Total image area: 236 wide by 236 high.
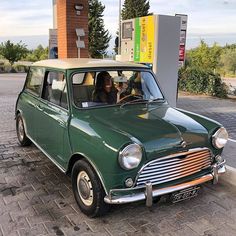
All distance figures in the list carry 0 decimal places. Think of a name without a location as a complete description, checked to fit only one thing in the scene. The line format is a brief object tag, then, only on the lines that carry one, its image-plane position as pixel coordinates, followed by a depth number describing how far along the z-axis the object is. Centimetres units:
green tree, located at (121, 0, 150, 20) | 3398
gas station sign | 678
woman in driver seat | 416
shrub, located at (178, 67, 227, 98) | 1252
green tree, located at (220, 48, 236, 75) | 4138
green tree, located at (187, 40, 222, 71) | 2272
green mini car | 308
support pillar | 861
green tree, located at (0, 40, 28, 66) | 2864
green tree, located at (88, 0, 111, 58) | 3191
